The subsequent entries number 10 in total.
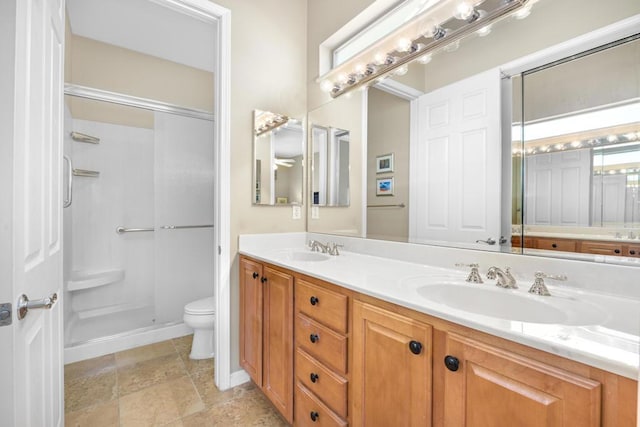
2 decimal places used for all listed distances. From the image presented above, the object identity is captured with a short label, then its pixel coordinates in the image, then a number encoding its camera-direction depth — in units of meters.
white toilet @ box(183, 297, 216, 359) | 2.19
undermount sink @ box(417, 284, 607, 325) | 0.84
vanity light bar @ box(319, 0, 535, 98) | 1.27
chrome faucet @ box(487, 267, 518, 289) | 1.05
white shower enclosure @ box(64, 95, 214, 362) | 2.39
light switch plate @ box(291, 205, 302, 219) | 2.21
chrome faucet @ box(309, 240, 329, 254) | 1.90
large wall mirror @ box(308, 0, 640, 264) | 0.98
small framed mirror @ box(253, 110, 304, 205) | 2.02
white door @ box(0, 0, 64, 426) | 0.75
